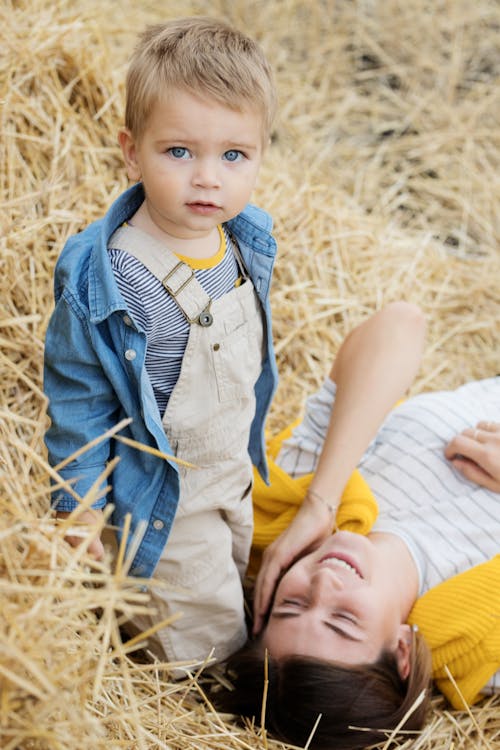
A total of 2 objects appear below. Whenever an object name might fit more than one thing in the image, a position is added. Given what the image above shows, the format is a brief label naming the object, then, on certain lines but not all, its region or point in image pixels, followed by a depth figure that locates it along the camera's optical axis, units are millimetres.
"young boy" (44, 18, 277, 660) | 1593
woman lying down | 2043
